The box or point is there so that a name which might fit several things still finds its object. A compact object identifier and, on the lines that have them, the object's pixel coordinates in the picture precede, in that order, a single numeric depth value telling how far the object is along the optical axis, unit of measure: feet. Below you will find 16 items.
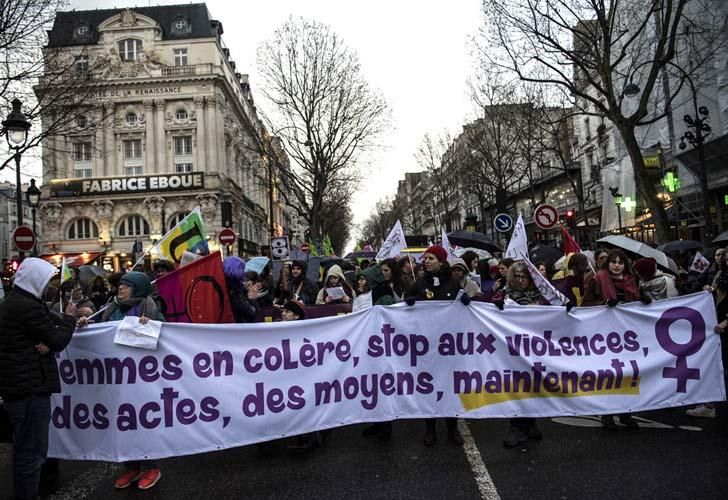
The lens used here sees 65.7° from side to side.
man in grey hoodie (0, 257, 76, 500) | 12.75
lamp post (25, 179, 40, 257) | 57.26
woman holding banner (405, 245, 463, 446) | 19.26
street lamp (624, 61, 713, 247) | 51.80
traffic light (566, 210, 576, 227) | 71.70
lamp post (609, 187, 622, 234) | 90.94
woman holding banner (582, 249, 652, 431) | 19.83
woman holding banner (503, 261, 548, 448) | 19.03
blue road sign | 53.57
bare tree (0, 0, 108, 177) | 42.91
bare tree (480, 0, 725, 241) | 50.29
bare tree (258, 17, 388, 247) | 96.12
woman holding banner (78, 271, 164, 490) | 15.23
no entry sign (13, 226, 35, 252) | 43.60
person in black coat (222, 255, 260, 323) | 19.49
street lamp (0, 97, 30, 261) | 40.87
